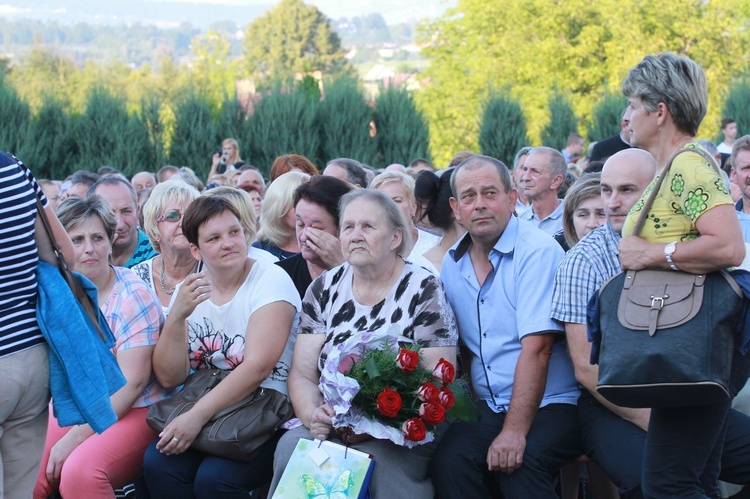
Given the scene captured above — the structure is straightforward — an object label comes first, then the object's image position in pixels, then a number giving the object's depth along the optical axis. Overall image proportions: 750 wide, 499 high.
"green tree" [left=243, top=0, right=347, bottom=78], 83.12
